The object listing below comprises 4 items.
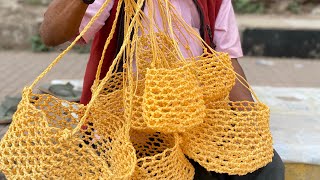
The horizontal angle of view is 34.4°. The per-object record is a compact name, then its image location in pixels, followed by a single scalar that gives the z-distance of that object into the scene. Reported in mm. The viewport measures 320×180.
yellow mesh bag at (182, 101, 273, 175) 1307
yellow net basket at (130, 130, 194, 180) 1212
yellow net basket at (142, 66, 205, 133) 1197
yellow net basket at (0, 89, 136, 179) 1158
